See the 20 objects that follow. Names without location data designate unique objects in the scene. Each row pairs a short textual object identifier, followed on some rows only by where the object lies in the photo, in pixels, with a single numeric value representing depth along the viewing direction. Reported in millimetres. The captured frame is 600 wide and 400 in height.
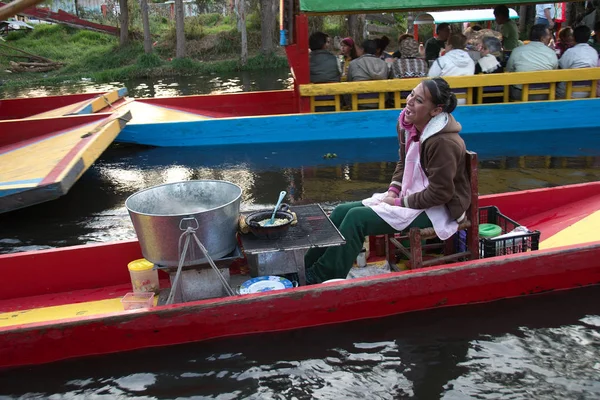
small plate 4230
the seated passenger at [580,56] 9367
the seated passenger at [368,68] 9359
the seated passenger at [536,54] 9273
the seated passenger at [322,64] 9375
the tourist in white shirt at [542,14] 15609
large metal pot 3859
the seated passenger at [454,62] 9250
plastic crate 4461
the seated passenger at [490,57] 9531
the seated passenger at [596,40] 9938
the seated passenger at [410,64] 9453
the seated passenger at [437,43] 10641
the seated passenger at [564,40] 10234
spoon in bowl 4242
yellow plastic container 4445
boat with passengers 9227
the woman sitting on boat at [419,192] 4012
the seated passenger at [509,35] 11117
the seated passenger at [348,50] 9875
